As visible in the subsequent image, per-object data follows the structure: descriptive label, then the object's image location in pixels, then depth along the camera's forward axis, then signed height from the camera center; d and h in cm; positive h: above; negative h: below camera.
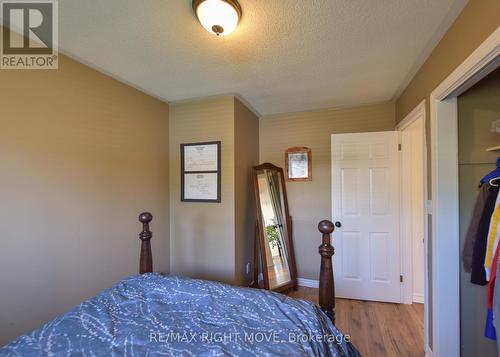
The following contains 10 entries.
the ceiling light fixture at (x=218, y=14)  125 +95
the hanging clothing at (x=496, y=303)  122 -68
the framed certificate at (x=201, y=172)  265 +10
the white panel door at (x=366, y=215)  265 -44
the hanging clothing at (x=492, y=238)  134 -35
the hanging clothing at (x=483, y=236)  141 -36
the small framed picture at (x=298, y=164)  316 +22
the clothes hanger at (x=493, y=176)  141 +2
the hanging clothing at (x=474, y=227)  146 -32
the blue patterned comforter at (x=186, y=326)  93 -69
